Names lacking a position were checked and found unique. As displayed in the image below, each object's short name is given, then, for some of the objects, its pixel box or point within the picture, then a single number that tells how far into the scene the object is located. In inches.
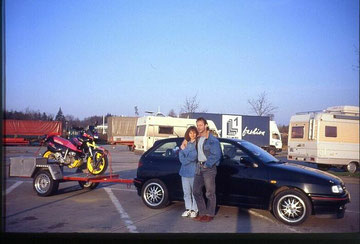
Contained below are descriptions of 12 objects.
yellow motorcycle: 388.2
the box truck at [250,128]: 1046.4
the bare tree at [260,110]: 1187.3
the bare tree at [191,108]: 1454.2
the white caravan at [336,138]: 632.4
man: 263.0
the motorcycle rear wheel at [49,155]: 403.6
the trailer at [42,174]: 357.4
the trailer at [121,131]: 1254.9
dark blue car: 256.7
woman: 273.9
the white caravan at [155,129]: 871.1
